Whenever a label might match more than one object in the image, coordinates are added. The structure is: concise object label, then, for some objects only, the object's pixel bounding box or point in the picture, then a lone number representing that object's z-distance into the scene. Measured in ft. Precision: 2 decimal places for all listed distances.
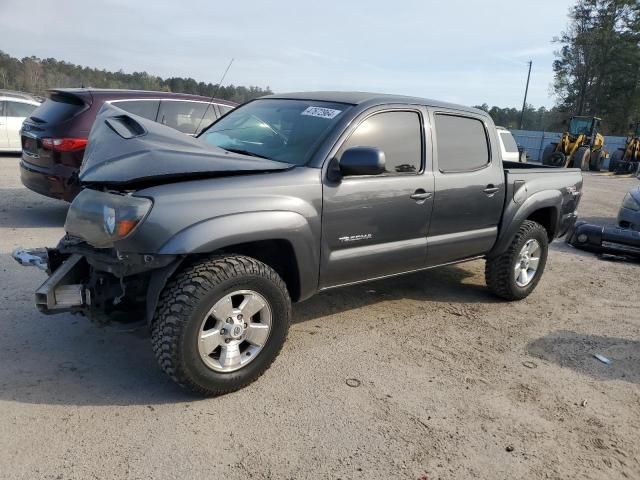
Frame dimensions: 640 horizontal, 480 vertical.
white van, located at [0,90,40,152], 41.93
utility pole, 170.55
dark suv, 20.81
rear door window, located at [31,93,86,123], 21.35
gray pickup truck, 9.38
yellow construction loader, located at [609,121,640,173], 80.43
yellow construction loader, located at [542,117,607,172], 75.31
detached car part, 23.56
